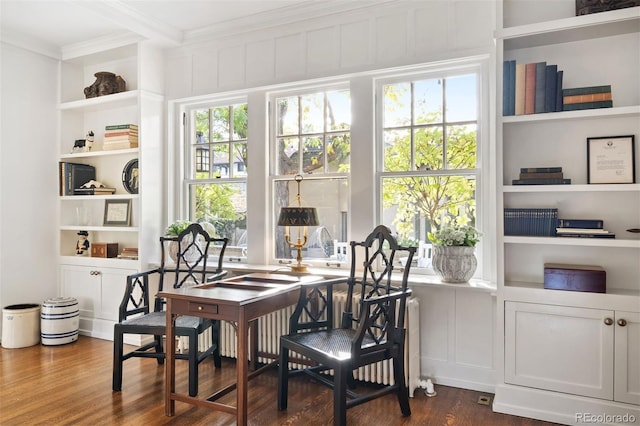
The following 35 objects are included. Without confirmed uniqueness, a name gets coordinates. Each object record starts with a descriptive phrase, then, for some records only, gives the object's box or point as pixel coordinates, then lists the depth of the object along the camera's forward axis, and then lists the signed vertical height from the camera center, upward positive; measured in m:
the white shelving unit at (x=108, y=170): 4.09 +0.41
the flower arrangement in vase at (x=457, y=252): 2.93 -0.29
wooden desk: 2.35 -0.58
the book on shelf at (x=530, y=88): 2.66 +0.77
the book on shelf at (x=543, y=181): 2.60 +0.18
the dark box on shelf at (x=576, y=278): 2.47 -0.40
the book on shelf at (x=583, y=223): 2.54 -0.08
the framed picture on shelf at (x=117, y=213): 4.33 -0.03
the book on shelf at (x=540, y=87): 2.63 +0.78
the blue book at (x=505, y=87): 2.69 +0.79
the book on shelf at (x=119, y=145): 4.18 +0.65
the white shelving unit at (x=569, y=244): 2.43 -0.20
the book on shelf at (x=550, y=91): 2.61 +0.75
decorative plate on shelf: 4.32 +0.34
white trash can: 3.89 -1.09
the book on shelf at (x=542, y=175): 2.61 +0.22
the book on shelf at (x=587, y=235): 2.48 -0.14
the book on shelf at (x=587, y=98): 2.53 +0.68
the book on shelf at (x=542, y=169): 2.63 +0.26
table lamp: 3.26 -0.05
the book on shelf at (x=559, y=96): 2.61 +0.71
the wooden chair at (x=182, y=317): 2.84 -0.79
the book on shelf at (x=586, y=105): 2.52 +0.64
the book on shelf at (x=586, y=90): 2.54 +0.73
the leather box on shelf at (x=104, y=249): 4.32 -0.41
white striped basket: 3.95 -1.06
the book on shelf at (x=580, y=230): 2.51 -0.12
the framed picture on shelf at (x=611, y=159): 2.55 +0.32
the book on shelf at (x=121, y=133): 4.18 +0.77
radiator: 2.88 -1.03
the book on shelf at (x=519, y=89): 2.68 +0.77
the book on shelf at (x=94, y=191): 4.36 +0.20
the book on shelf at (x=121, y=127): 4.20 +0.84
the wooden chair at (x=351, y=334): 2.35 -0.80
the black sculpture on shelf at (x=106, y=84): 4.30 +1.29
